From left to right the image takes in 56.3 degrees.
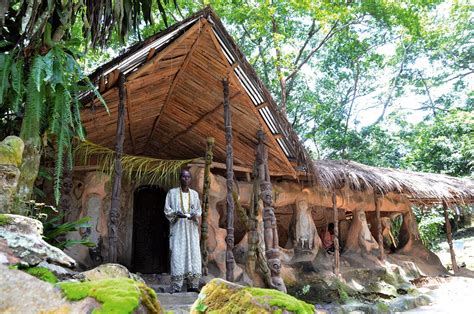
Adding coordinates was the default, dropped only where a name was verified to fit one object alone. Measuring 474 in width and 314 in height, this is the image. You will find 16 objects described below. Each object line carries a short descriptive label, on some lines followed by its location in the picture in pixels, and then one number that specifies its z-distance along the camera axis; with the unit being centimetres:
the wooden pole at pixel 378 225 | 1016
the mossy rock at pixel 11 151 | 380
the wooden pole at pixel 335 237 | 904
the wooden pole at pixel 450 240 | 1175
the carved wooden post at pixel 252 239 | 763
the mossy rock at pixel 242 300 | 287
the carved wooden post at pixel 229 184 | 610
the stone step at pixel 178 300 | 468
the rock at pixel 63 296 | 221
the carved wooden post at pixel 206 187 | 729
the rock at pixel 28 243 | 302
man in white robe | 602
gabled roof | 599
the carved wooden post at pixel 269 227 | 661
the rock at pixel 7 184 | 375
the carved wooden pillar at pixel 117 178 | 535
